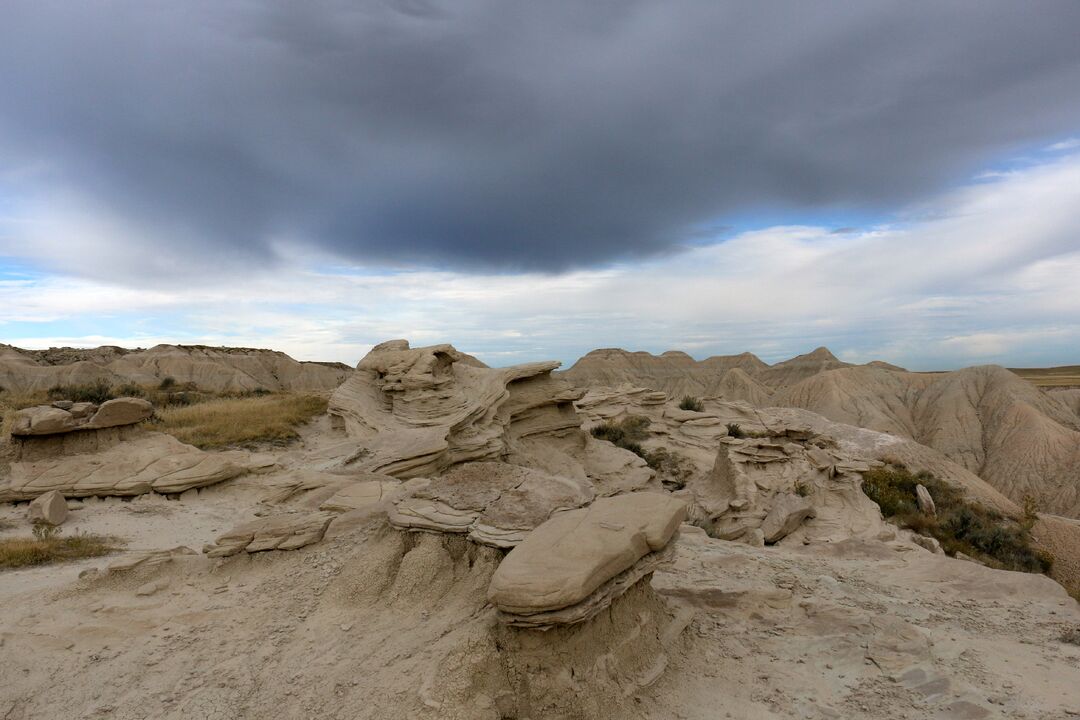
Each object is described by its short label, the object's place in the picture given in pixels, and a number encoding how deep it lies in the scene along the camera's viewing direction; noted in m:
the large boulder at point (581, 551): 3.59
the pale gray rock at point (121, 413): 10.23
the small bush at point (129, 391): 18.59
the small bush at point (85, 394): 16.92
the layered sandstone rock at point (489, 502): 5.11
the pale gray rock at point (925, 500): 13.05
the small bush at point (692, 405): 22.47
